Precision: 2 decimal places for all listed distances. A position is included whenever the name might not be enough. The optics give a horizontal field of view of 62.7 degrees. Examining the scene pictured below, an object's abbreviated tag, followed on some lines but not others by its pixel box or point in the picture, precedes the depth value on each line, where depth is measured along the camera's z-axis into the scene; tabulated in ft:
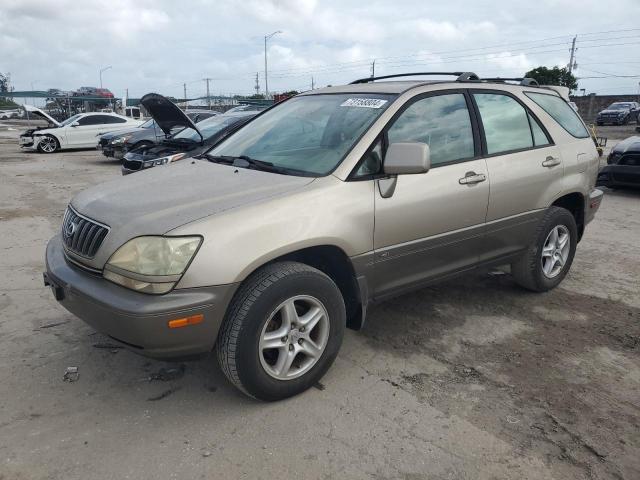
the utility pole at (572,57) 197.77
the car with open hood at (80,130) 59.72
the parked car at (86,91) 202.18
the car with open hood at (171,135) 26.18
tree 150.92
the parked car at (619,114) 108.58
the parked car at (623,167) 29.73
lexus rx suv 8.38
